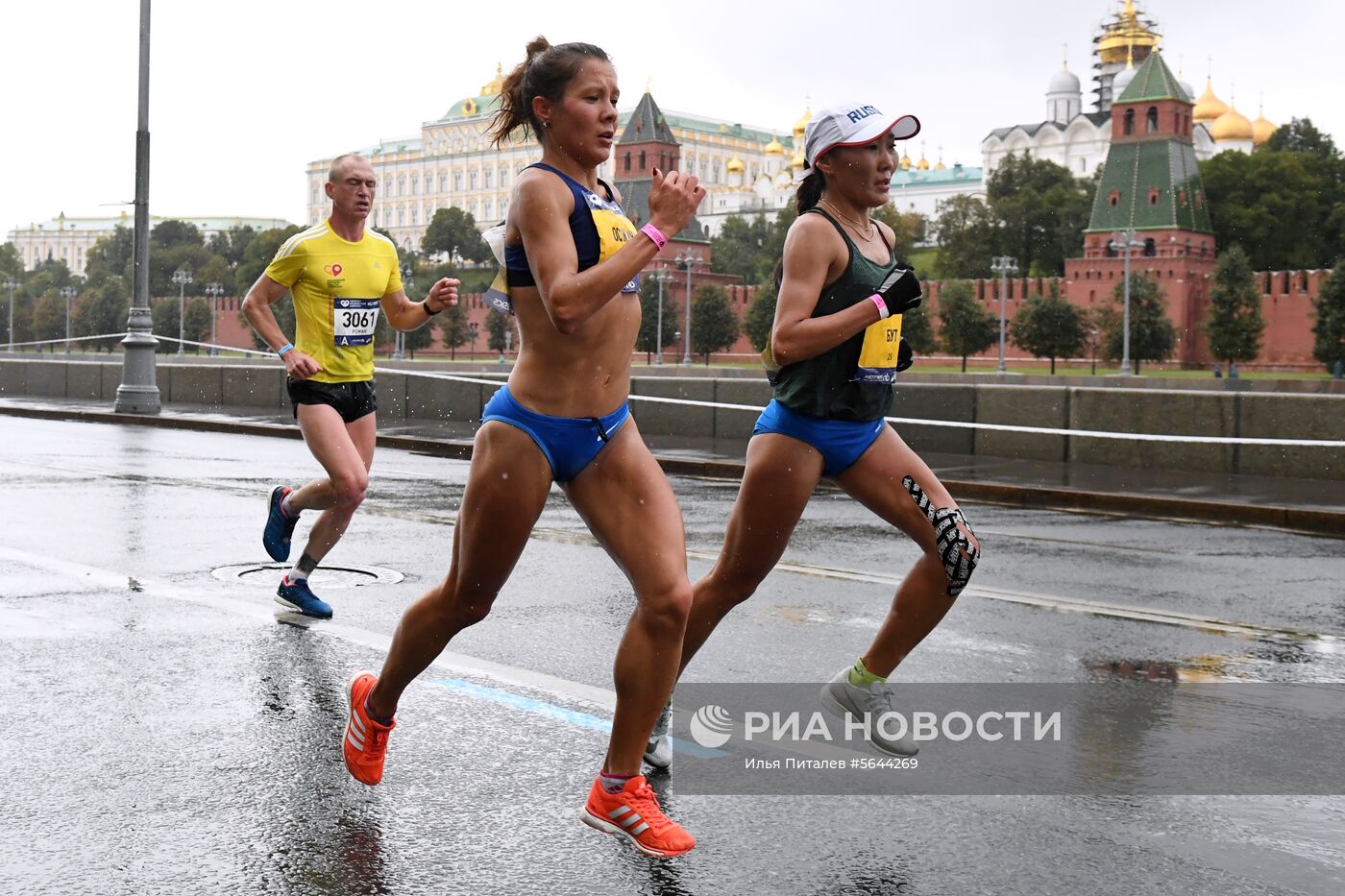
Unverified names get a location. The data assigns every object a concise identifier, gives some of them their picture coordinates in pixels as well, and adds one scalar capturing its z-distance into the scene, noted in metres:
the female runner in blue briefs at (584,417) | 3.70
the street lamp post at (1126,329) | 70.00
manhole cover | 7.61
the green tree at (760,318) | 88.69
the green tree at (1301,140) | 96.56
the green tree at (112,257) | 141.25
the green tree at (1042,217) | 101.94
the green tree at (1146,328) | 74.88
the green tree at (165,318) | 127.25
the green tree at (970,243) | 102.19
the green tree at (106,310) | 119.50
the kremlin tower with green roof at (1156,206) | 91.00
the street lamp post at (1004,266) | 77.00
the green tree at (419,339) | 107.25
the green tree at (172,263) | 136.00
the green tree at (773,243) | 112.24
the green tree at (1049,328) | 77.69
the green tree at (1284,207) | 87.88
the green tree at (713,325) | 93.50
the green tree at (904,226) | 103.75
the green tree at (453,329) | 105.38
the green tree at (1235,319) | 76.81
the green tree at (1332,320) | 69.38
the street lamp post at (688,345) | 80.44
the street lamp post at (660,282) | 88.41
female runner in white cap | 4.62
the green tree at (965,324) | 83.56
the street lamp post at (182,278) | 101.12
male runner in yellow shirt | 6.90
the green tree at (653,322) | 93.12
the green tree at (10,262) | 159.12
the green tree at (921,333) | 83.94
